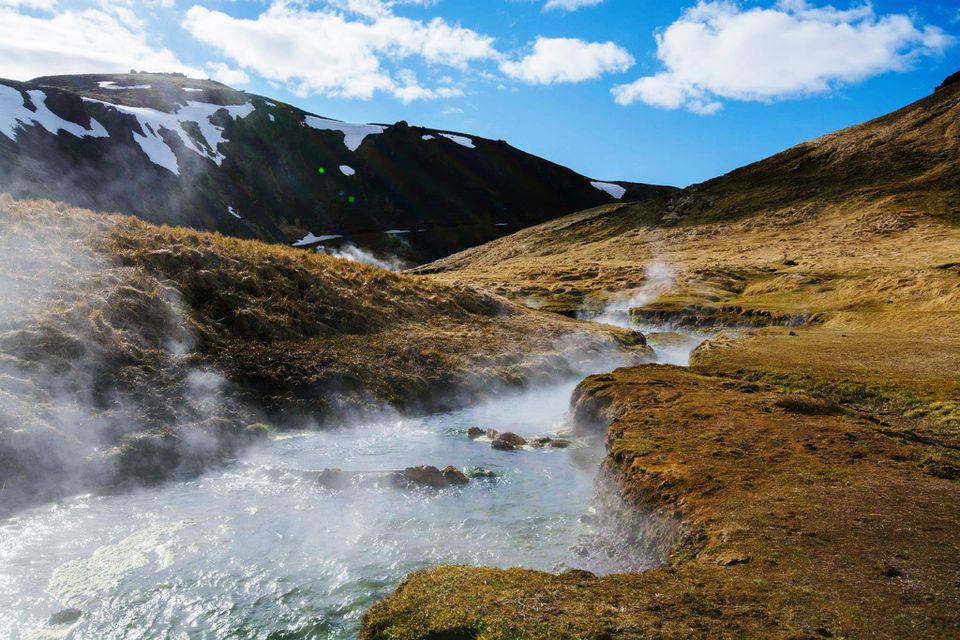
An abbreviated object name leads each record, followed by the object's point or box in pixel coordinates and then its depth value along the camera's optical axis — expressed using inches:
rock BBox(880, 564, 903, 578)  291.7
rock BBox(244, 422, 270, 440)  709.9
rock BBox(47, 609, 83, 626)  355.1
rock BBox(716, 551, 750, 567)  319.0
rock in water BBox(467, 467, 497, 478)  623.2
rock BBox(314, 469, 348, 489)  585.0
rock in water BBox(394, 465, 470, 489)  588.4
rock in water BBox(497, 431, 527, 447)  734.5
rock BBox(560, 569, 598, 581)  320.7
